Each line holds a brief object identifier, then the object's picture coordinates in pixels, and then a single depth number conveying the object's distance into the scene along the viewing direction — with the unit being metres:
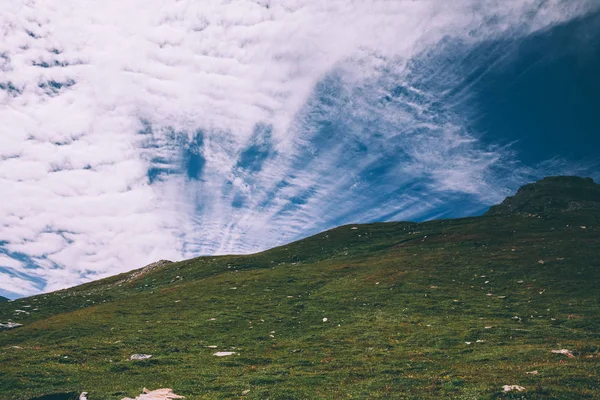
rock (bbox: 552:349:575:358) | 23.48
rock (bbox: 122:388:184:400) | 20.44
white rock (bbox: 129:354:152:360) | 28.88
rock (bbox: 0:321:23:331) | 42.97
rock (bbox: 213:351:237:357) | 30.22
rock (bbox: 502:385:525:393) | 17.81
